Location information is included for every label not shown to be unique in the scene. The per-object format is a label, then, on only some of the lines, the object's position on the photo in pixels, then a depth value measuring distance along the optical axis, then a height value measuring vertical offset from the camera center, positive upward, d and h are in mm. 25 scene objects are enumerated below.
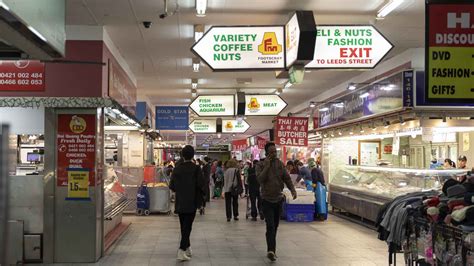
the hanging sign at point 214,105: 15305 +1210
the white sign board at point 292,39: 7238 +1518
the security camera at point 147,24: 8961 +2095
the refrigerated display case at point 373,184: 10258 -865
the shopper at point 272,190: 8359 -692
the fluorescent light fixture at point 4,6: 3289 +883
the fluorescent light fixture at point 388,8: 7678 +2100
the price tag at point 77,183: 8383 -585
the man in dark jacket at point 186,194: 8289 -749
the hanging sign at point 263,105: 15164 +1218
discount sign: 5043 +888
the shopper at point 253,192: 13500 -1170
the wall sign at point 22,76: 8414 +1128
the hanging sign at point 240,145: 33844 +103
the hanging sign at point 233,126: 21719 +847
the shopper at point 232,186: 13695 -1026
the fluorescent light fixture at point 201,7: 7625 +2061
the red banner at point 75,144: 8375 +35
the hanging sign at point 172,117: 19531 +1091
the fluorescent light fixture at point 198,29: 9227 +2053
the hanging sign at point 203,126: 22445 +877
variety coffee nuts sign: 7613 +1401
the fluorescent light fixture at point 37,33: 3865 +860
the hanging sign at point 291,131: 15695 +467
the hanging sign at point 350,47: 7605 +1439
